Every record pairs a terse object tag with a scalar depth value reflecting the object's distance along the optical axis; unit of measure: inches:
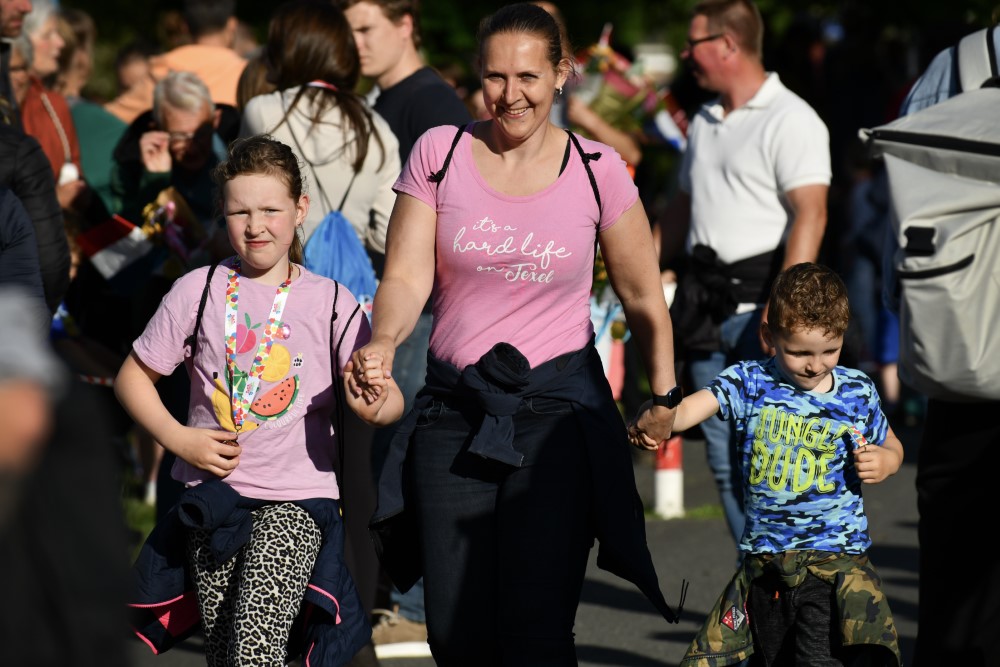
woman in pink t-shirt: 318.7
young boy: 342.0
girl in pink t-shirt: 332.8
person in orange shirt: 580.7
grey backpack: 268.4
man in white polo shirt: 459.8
